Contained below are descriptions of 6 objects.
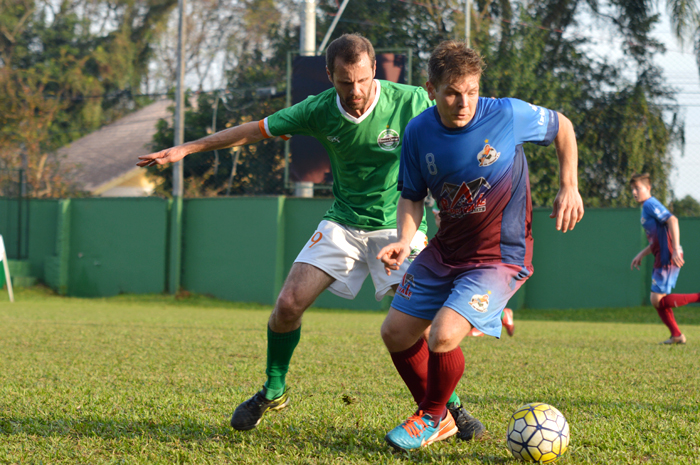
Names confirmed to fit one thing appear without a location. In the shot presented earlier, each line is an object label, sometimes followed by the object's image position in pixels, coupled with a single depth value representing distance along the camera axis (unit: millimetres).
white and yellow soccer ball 5977
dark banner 27453
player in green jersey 7516
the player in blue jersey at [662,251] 16672
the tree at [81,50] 60937
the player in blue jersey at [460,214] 6246
